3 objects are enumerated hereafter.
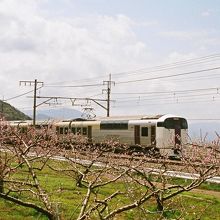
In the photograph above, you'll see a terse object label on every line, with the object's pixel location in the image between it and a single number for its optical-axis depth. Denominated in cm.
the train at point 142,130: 3297
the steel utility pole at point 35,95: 4628
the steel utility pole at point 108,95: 4790
